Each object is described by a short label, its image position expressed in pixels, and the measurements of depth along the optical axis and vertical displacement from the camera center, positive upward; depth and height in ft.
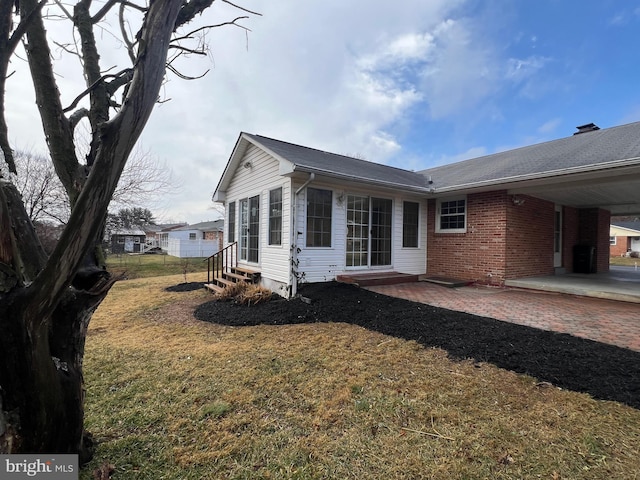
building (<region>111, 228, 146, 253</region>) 77.41 -2.60
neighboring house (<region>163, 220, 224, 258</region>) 86.43 -2.61
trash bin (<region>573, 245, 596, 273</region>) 34.96 -1.83
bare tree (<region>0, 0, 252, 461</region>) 4.84 -0.18
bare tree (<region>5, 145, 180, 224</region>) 52.80 +9.73
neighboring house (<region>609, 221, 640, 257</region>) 99.60 +2.11
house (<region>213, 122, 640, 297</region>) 23.47 +3.01
